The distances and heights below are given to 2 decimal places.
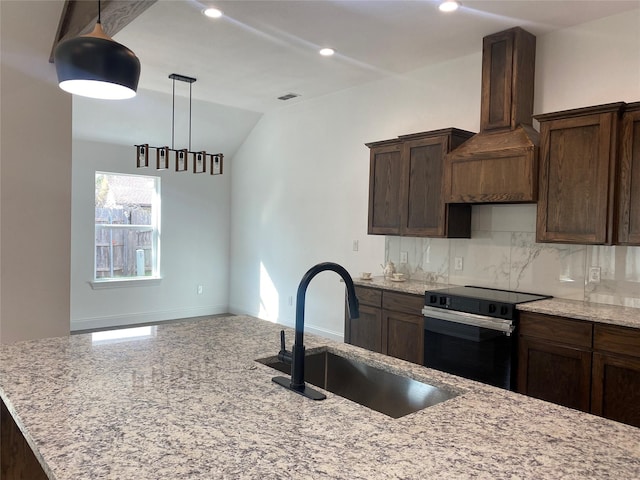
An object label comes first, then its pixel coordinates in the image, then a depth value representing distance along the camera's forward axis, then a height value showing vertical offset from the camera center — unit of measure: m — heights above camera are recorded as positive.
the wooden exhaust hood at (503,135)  3.33 +0.73
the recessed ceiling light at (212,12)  3.28 +1.49
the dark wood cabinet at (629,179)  2.83 +0.35
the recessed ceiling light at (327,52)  3.99 +1.51
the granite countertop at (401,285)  3.79 -0.45
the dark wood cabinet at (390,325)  3.73 -0.78
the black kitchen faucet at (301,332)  1.38 -0.30
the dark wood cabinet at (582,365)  2.59 -0.75
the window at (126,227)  6.15 -0.04
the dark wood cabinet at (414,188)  3.84 +0.37
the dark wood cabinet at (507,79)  3.48 +1.16
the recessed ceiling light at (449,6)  3.07 +1.49
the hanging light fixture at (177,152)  4.79 +0.79
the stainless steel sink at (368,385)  1.55 -0.55
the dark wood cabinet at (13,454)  1.71 -0.85
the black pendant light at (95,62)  1.66 +0.57
